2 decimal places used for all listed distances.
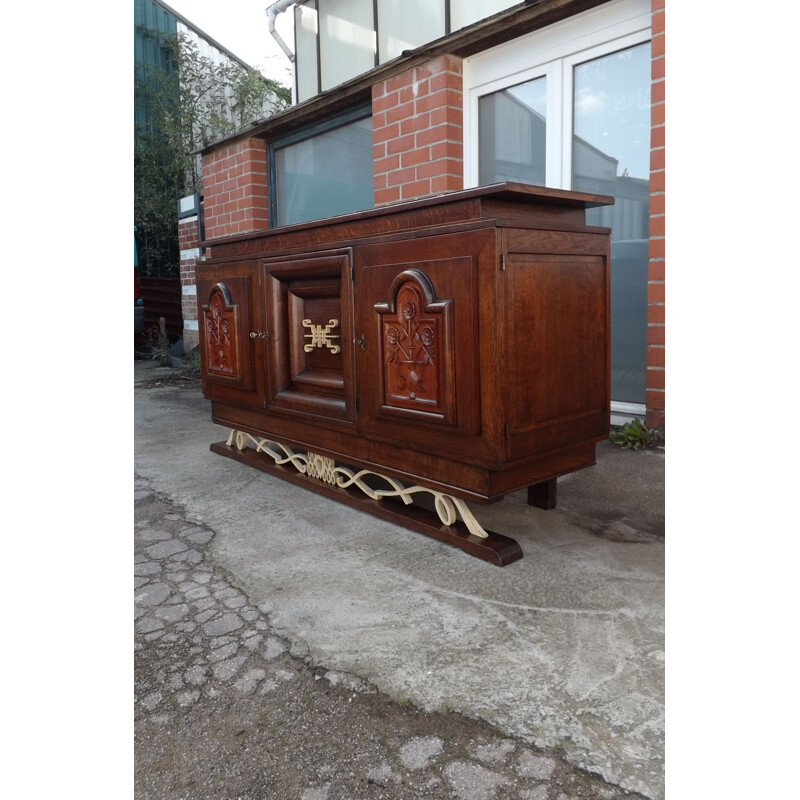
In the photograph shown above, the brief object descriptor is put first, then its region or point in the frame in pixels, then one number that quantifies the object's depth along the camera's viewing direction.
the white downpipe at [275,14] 6.23
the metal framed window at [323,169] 4.43
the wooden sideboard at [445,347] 1.74
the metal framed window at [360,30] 4.56
